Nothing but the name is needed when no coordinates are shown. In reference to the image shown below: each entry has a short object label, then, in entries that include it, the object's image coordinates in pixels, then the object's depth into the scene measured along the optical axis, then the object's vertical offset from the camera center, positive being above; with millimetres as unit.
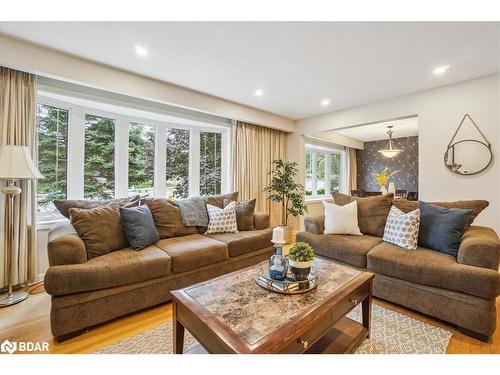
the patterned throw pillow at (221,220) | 2980 -394
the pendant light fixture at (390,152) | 5065 +795
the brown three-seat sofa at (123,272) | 1660 -691
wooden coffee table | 1064 -640
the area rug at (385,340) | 1574 -1058
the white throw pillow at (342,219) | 2785 -363
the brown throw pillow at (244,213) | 3168 -330
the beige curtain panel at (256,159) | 4246 +565
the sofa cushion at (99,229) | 2061 -362
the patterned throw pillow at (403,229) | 2262 -395
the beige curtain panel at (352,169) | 7191 +593
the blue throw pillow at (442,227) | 2098 -353
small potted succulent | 1548 -473
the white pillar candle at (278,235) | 1599 -315
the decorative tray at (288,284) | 1449 -599
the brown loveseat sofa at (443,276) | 1657 -685
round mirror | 2887 +405
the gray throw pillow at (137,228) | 2268 -378
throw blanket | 2908 -292
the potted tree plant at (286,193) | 4230 -77
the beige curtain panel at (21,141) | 2281 +462
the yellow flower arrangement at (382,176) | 4988 +304
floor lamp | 2082 +92
